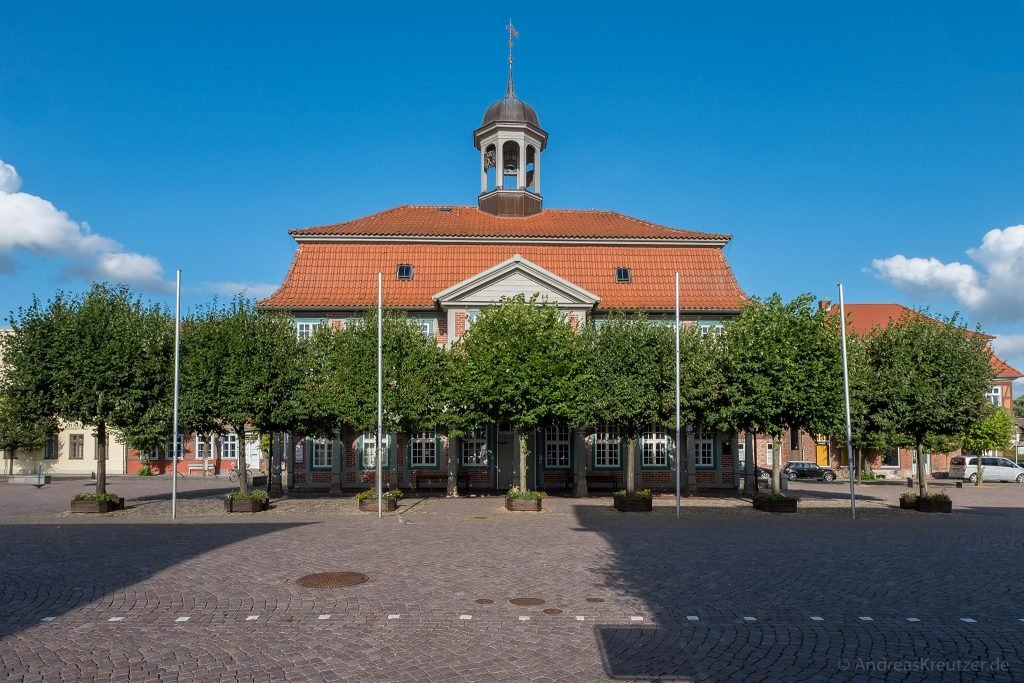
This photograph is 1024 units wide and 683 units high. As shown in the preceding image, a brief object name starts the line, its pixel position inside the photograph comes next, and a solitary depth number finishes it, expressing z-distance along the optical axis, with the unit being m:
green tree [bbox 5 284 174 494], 24.05
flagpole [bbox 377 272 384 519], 22.86
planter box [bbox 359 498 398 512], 24.47
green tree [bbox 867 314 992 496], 24.98
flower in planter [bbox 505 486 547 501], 24.09
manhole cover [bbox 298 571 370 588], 12.19
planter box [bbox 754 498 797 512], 24.62
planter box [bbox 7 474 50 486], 40.78
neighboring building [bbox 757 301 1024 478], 53.38
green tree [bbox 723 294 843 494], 24.33
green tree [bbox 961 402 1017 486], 48.16
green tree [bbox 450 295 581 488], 24.94
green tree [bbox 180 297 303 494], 25.09
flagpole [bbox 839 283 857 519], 22.88
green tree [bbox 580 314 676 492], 25.80
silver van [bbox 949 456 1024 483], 45.44
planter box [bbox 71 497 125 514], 24.33
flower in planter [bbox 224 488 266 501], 24.52
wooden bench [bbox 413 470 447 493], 31.72
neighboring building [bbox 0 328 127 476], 51.38
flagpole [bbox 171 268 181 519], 23.14
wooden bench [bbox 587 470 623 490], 31.83
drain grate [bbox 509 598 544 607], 10.82
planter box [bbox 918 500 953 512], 25.11
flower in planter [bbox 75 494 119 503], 24.36
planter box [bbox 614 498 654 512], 24.59
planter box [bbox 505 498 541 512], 24.00
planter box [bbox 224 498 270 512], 24.45
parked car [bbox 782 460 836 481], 47.34
